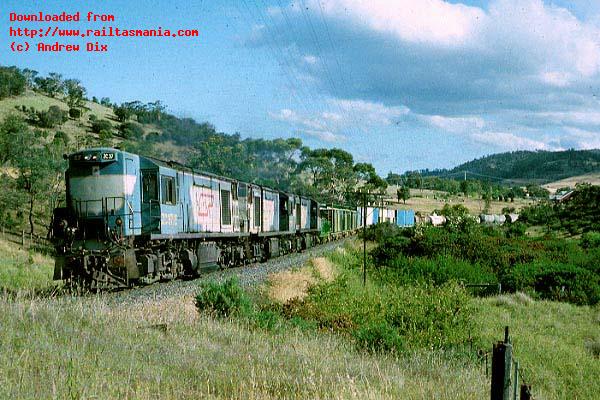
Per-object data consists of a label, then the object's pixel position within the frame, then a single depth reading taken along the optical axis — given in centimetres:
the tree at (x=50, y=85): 11181
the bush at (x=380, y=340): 1286
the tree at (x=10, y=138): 5219
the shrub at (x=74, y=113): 9662
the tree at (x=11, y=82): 9648
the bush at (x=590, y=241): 5142
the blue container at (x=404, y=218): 8859
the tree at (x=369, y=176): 10348
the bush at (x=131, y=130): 8877
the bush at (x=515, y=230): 6456
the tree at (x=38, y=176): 4435
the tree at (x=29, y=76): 10587
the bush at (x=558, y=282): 3481
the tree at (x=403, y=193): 13346
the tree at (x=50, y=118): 8619
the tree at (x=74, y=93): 10359
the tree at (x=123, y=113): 10375
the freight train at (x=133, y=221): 1680
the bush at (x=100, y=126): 8962
